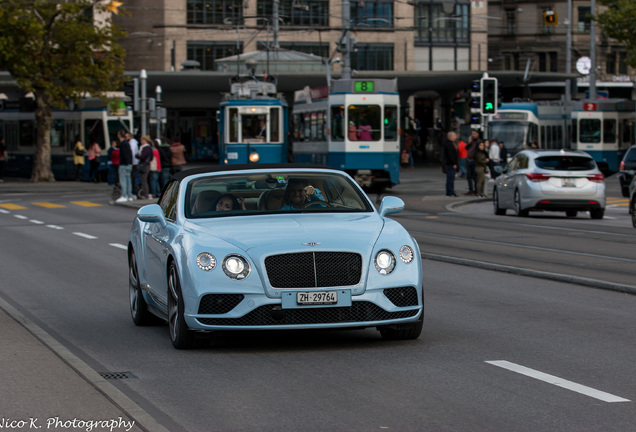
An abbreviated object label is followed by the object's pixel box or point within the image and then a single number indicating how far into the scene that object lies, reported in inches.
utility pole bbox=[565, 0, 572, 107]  2977.9
